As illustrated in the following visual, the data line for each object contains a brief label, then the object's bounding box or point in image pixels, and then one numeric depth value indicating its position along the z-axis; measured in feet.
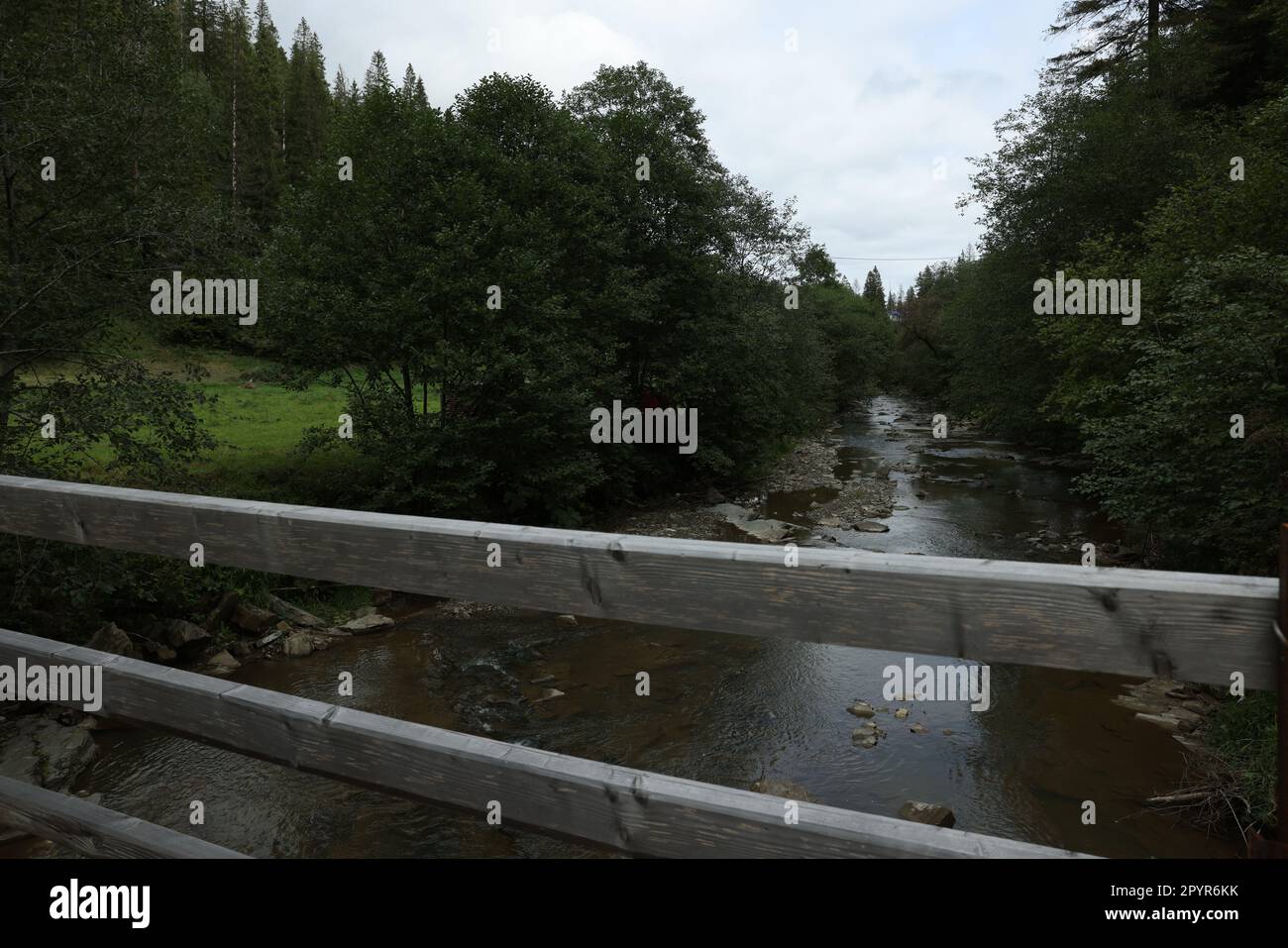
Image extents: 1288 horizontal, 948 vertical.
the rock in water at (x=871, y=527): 60.80
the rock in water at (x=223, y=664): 34.35
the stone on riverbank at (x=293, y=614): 40.12
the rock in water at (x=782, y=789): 23.68
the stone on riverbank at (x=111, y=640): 30.78
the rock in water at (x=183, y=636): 35.40
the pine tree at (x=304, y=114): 151.84
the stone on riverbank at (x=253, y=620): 38.18
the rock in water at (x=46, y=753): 22.32
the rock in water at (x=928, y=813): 21.71
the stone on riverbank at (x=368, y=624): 40.16
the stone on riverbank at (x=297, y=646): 36.68
